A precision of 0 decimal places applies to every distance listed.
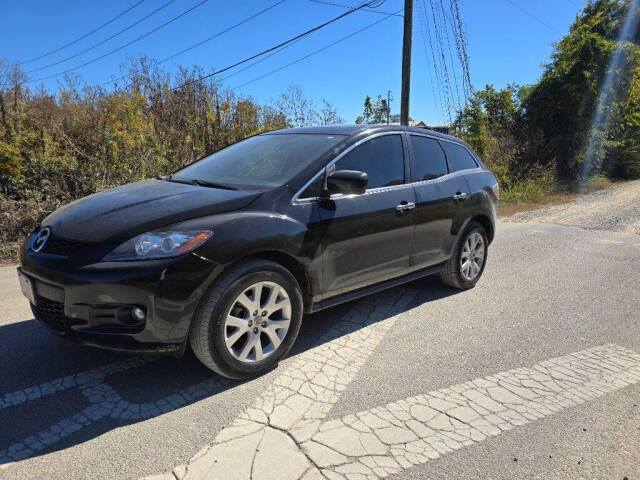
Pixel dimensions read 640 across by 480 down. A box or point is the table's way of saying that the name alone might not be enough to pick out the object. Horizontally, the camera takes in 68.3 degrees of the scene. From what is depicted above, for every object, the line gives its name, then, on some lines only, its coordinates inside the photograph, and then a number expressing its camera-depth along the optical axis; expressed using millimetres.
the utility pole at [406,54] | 12922
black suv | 2658
